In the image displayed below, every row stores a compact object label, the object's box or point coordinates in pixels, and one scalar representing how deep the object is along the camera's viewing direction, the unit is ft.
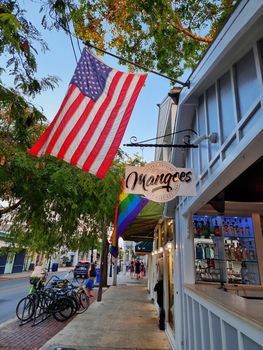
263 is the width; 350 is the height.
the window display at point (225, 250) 18.47
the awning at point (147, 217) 24.67
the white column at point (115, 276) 68.78
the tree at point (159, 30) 23.56
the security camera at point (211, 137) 11.82
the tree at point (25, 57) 12.69
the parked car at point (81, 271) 93.11
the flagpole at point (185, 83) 13.79
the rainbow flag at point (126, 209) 22.63
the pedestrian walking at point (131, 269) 124.52
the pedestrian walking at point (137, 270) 98.55
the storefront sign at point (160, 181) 12.73
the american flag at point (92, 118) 12.02
